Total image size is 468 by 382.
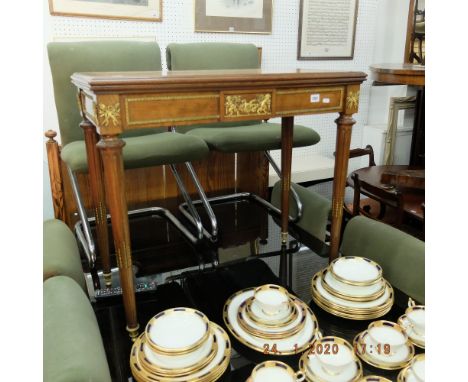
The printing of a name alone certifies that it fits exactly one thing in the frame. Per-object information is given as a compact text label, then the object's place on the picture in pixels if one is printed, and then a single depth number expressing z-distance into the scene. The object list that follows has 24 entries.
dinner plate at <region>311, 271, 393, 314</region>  1.31
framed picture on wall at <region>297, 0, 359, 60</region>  3.02
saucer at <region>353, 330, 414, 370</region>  1.09
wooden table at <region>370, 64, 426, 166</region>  2.39
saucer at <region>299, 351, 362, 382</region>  1.00
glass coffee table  1.21
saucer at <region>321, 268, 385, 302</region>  1.33
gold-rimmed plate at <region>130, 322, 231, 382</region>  0.99
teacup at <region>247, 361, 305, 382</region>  0.96
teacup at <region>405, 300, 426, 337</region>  1.18
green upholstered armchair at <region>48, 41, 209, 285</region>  1.77
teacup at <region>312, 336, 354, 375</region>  1.01
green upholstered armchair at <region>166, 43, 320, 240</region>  2.03
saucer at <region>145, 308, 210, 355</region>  1.01
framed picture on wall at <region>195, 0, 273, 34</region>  2.66
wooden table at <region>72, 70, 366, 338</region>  1.09
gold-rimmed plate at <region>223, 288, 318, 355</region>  1.16
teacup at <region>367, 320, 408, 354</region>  1.12
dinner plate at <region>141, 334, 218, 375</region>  0.99
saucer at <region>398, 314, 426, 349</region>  1.16
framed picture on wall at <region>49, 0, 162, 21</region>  2.29
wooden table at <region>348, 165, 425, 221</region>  2.34
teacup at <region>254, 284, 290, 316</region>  1.21
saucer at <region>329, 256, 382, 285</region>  1.35
